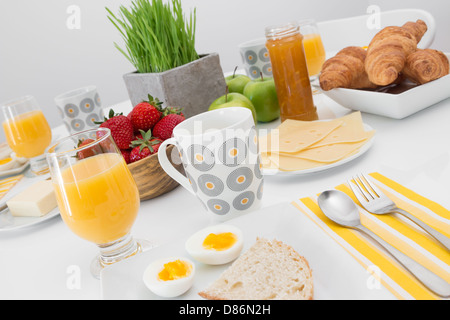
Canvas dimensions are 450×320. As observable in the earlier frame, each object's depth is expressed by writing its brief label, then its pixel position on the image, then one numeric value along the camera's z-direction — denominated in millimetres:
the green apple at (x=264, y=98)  1121
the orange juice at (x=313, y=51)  1499
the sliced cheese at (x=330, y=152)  812
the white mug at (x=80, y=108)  1330
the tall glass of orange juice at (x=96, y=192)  638
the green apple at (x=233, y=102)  1025
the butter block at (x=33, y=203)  862
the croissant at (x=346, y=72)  1037
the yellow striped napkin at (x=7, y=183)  1082
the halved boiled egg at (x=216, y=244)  585
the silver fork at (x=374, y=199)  586
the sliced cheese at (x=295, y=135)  889
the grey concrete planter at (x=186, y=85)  1090
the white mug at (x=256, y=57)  1401
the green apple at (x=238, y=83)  1257
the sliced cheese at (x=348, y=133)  867
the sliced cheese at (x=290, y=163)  804
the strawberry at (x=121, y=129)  834
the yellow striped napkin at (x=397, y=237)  481
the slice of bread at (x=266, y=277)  514
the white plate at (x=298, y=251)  491
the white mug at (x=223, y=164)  669
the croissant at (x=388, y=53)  962
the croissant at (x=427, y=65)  917
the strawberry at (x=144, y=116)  871
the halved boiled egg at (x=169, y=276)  541
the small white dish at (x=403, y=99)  911
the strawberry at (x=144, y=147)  823
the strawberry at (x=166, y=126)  854
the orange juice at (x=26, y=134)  1222
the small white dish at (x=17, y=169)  1207
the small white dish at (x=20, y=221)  844
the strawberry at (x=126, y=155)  851
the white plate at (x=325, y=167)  788
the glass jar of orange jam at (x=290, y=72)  1015
